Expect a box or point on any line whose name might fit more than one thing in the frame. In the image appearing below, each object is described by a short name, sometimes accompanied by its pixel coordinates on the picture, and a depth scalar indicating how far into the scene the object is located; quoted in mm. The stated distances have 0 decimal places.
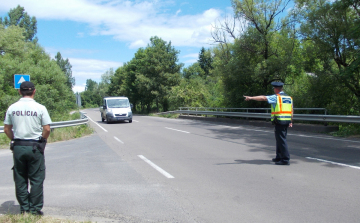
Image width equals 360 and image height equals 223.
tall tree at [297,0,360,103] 15664
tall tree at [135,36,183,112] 47031
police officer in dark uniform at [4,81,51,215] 4074
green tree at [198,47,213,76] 81888
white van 23016
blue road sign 13298
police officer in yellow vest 7152
